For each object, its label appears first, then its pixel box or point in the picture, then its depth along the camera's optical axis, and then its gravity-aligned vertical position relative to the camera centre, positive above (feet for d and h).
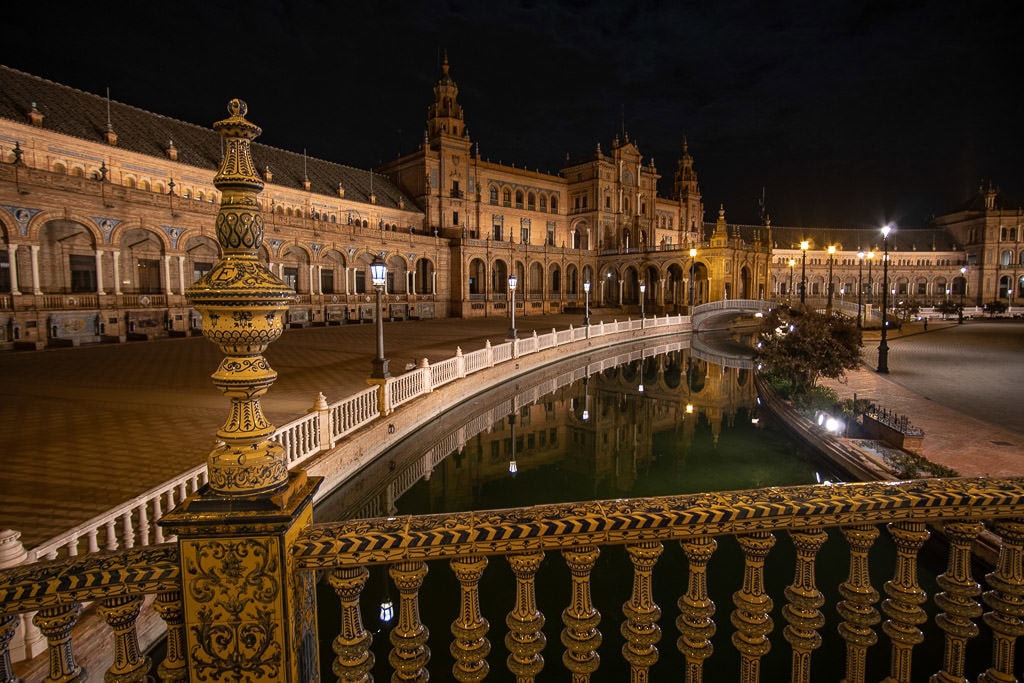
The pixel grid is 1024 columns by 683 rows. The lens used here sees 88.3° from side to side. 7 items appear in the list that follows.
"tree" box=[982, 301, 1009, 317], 171.30 -6.31
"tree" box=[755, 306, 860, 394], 50.72 -5.59
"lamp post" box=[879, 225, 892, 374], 67.00 -8.17
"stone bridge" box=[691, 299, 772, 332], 147.23 -5.16
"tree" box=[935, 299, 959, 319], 156.46 -5.64
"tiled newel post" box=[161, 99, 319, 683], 5.94 -2.43
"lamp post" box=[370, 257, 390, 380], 38.99 -2.42
